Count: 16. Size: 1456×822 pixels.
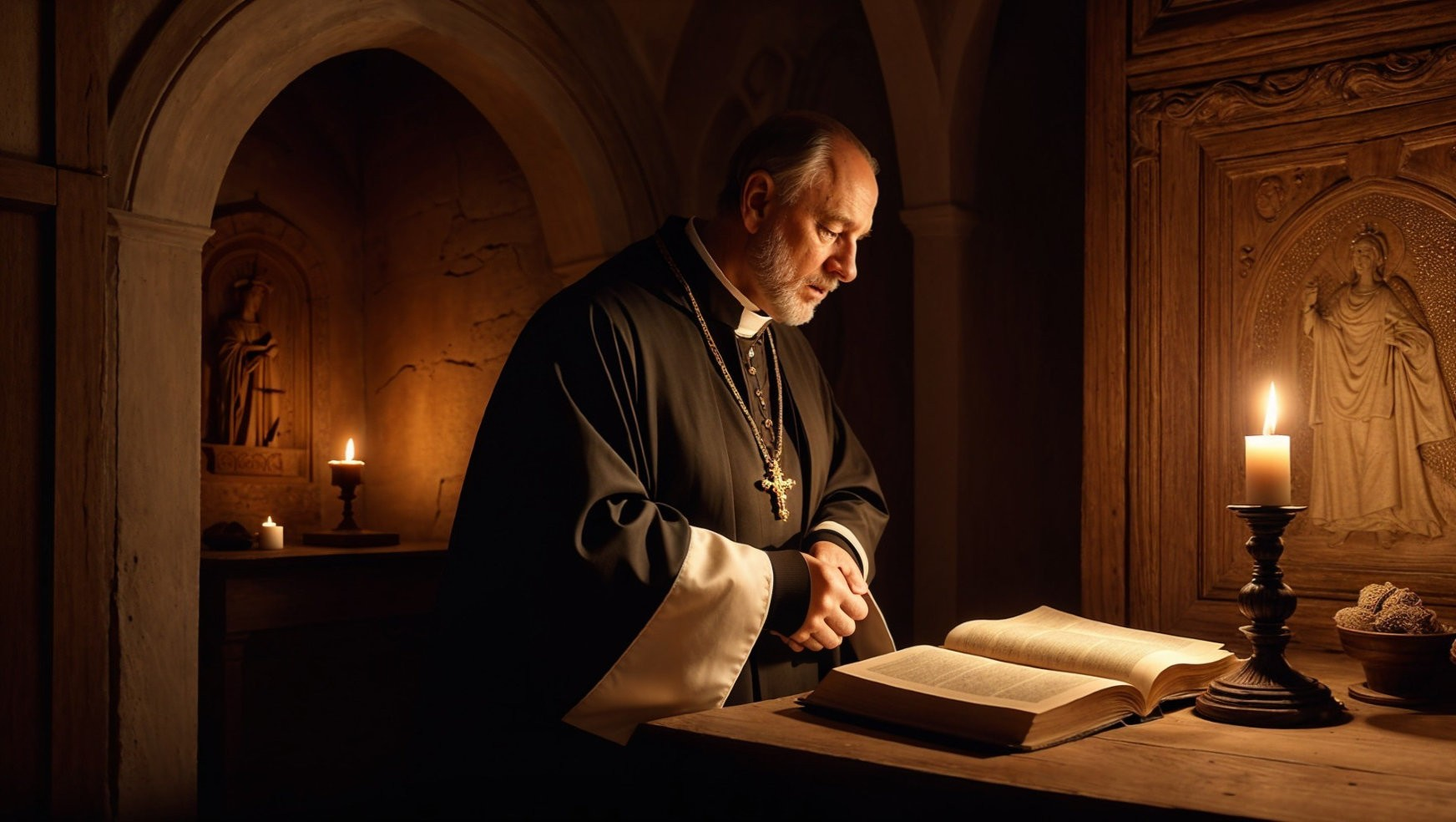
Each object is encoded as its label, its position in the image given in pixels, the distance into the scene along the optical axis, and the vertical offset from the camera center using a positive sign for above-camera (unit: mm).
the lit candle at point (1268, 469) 1660 -71
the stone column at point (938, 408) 4145 +33
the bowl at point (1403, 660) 1859 -378
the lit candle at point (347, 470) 5047 -224
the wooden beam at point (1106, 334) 2740 +194
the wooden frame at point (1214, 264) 2484 +346
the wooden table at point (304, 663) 4328 -1038
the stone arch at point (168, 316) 3168 +271
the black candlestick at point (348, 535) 4953 -488
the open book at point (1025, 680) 1559 -374
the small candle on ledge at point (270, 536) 4738 -473
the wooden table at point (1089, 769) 1327 -430
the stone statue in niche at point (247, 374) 5473 +196
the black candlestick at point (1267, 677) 1715 -379
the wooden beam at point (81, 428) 2932 -27
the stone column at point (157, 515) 3164 -261
